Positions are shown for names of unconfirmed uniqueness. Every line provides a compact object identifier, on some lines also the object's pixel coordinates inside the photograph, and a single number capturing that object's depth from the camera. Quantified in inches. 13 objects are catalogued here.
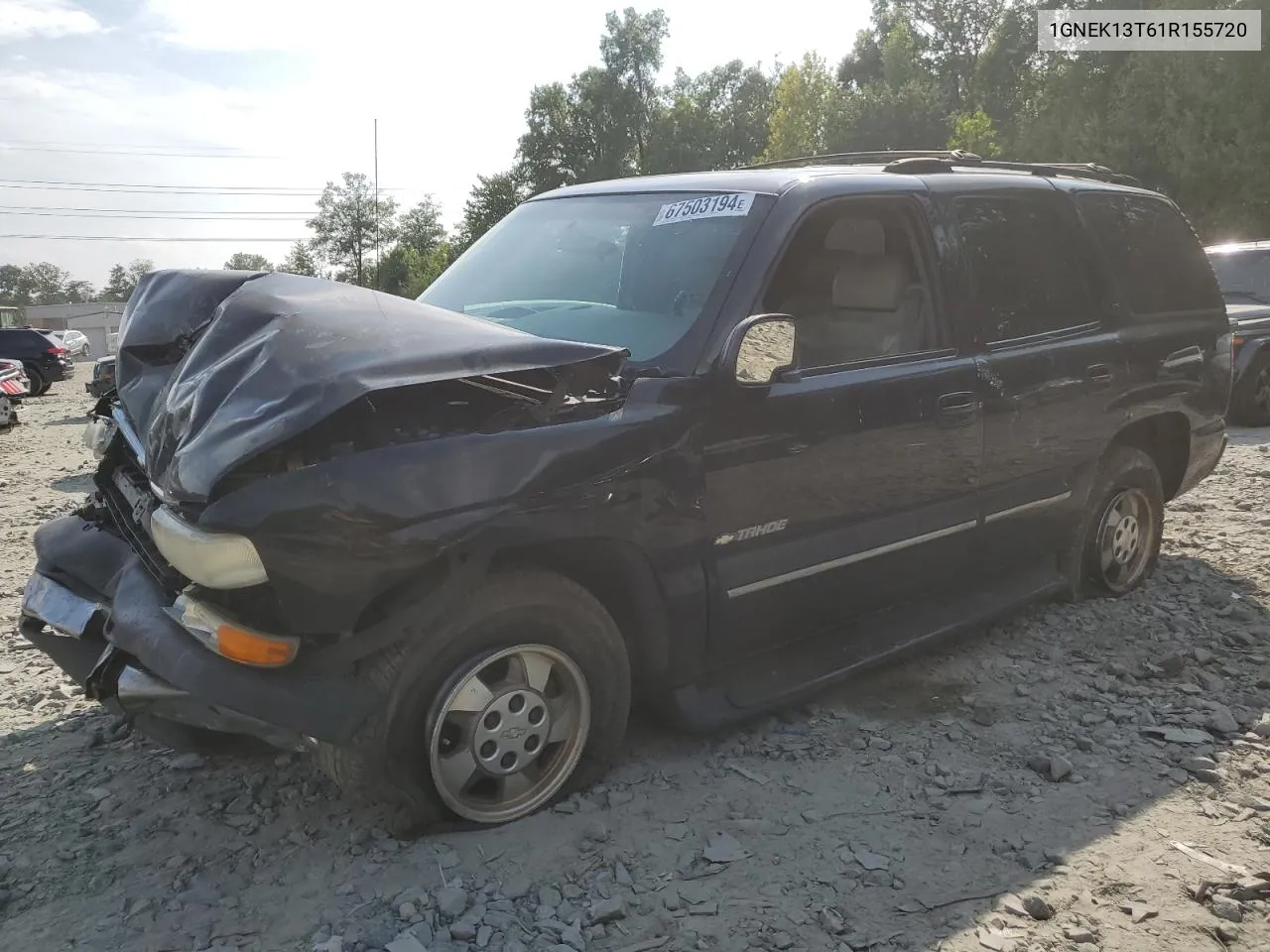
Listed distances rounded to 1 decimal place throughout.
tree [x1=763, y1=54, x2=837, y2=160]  1713.8
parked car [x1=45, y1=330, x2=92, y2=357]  1522.8
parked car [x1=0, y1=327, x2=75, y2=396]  909.8
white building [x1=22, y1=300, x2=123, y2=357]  3360.0
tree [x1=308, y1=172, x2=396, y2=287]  3457.2
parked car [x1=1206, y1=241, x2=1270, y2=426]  402.9
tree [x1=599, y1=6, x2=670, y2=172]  2593.5
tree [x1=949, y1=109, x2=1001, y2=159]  1290.6
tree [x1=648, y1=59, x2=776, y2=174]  2465.6
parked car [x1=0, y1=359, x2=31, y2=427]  542.0
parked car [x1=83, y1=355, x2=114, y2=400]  354.3
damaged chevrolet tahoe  101.7
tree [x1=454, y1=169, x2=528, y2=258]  2409.0
